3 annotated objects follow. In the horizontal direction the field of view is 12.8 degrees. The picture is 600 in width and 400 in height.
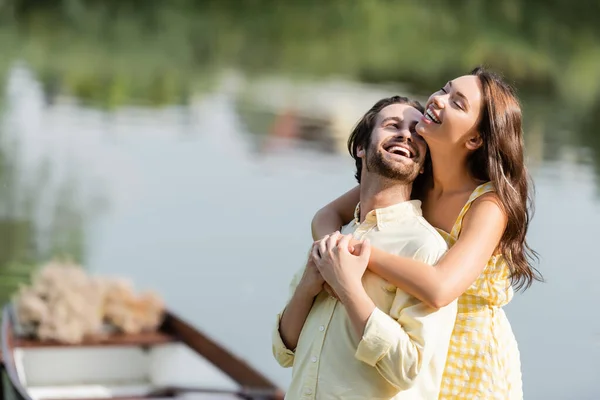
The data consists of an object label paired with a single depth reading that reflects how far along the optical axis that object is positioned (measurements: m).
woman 5.97
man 5.82
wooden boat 11.84
